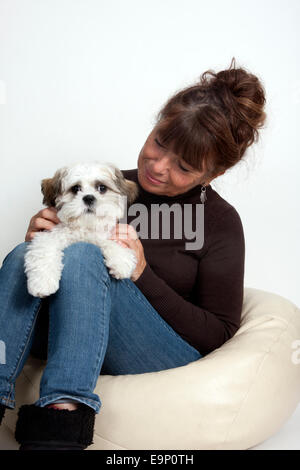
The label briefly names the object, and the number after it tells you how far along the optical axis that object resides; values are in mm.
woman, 1621
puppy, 1828
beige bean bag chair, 1814
